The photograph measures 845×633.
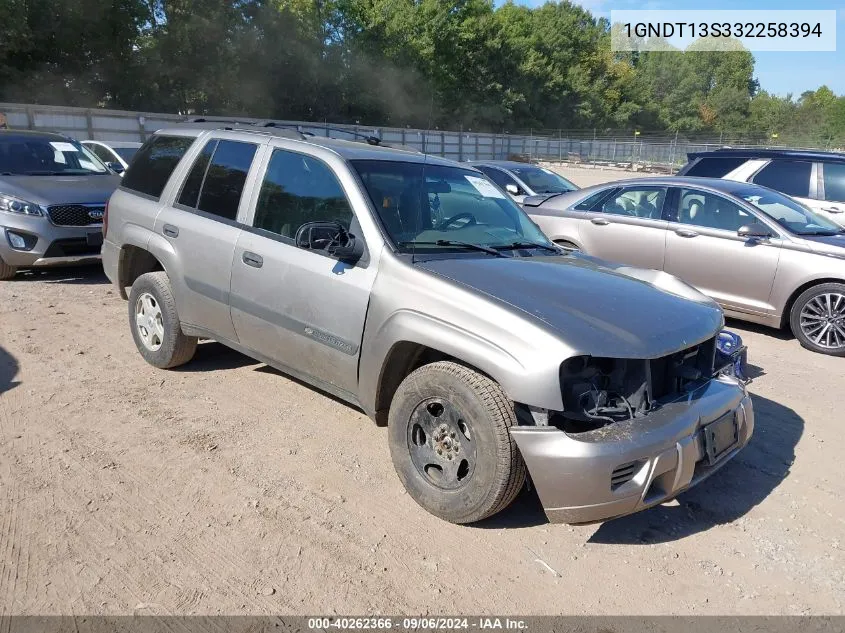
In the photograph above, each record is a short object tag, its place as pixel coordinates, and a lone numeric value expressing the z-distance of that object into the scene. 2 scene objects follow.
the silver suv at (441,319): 2.97
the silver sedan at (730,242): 6.58
